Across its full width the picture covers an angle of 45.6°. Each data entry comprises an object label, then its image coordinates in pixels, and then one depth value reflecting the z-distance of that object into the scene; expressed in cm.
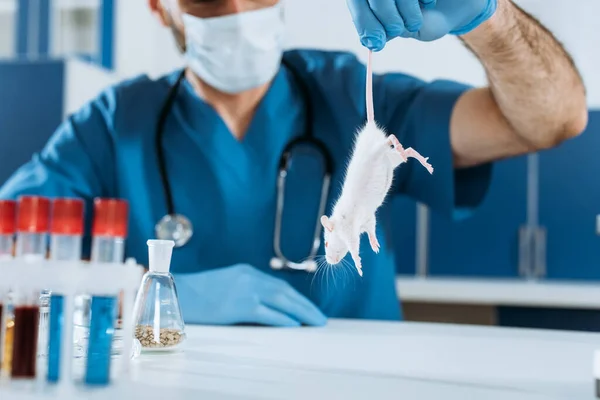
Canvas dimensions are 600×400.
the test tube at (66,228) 49
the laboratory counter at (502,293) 156
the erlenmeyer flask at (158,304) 61
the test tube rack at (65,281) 44
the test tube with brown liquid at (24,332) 45
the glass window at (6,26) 278
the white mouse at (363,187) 56
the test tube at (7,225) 50
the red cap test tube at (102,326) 45
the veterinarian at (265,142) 108
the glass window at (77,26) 265
